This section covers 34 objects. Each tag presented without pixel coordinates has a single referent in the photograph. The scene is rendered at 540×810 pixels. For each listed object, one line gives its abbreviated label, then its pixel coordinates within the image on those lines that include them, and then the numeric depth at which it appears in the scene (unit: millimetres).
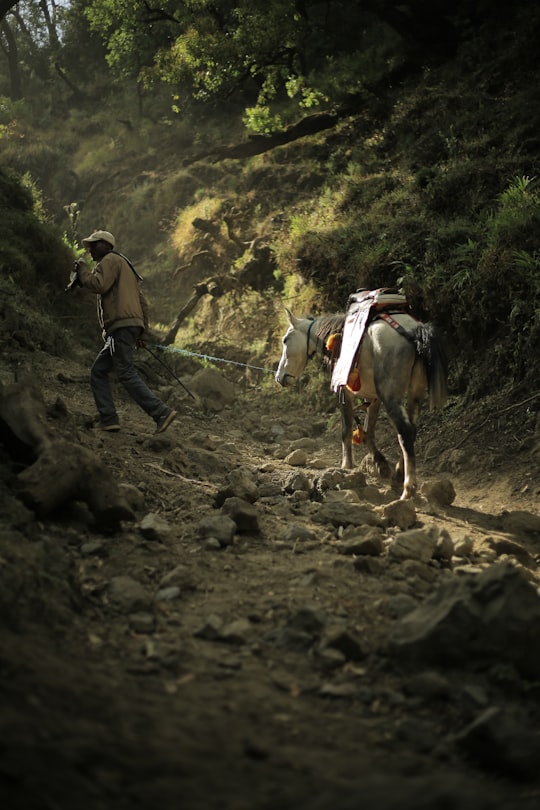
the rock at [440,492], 6824
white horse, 6973
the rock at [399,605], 3975
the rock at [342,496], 6422
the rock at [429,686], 3186
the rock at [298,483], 6816
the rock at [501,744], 2580
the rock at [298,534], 5320
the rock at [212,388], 11460
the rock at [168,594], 4062
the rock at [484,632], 3348
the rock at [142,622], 3652
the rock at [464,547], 5152
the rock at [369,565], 4652
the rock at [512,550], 5430
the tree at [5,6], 12297
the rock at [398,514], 5938
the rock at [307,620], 3707
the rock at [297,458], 8391
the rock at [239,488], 5840
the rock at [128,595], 3865
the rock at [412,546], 4863
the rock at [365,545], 4965
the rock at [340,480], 6898
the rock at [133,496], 5457
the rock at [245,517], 5301
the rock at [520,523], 6043
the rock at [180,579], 4242
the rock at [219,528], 5027
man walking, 7590
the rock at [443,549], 5074
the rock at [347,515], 5738
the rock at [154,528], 4855
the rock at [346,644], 3508
